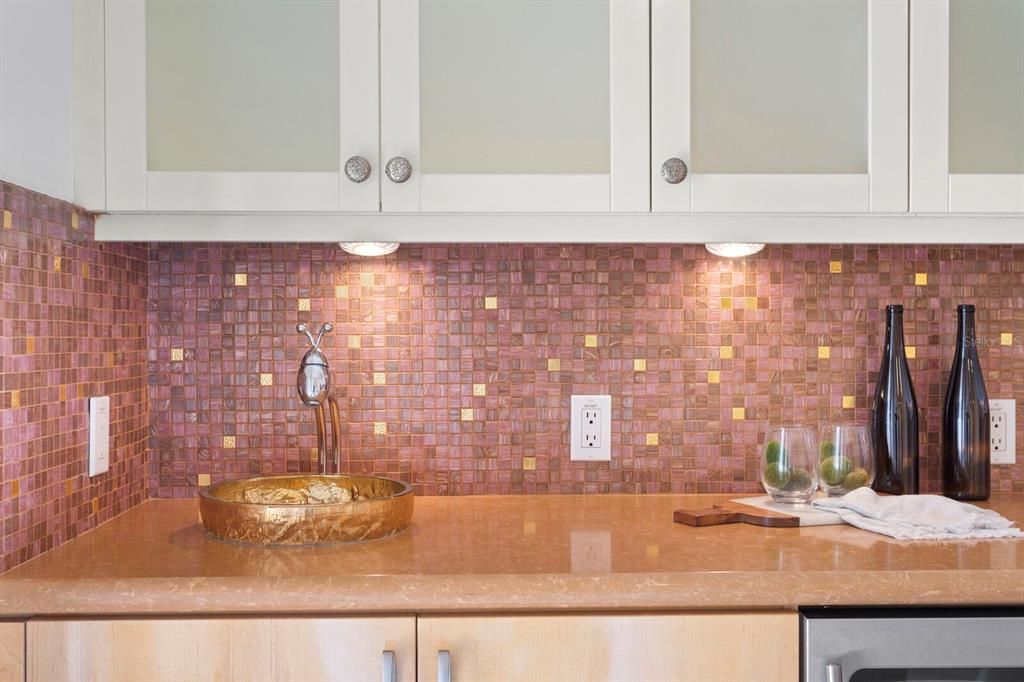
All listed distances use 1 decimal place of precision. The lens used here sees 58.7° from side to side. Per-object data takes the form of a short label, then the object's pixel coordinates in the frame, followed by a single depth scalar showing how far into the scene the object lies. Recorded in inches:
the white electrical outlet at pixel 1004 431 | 69.6
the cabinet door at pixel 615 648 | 45.6
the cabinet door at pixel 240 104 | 56.1
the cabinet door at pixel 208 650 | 45.0
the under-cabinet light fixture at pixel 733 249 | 64.8
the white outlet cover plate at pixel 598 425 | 69.0
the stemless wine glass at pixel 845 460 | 61.7
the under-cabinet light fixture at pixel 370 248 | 62.6
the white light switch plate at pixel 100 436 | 57.9
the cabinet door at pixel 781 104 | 56.6
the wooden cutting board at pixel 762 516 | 57.6
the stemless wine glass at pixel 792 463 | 59.9
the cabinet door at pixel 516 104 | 56.2
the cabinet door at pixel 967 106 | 57.0
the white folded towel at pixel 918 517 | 54.1
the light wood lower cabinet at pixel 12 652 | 44.8
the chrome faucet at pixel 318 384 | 63.2
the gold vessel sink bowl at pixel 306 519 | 51.8
